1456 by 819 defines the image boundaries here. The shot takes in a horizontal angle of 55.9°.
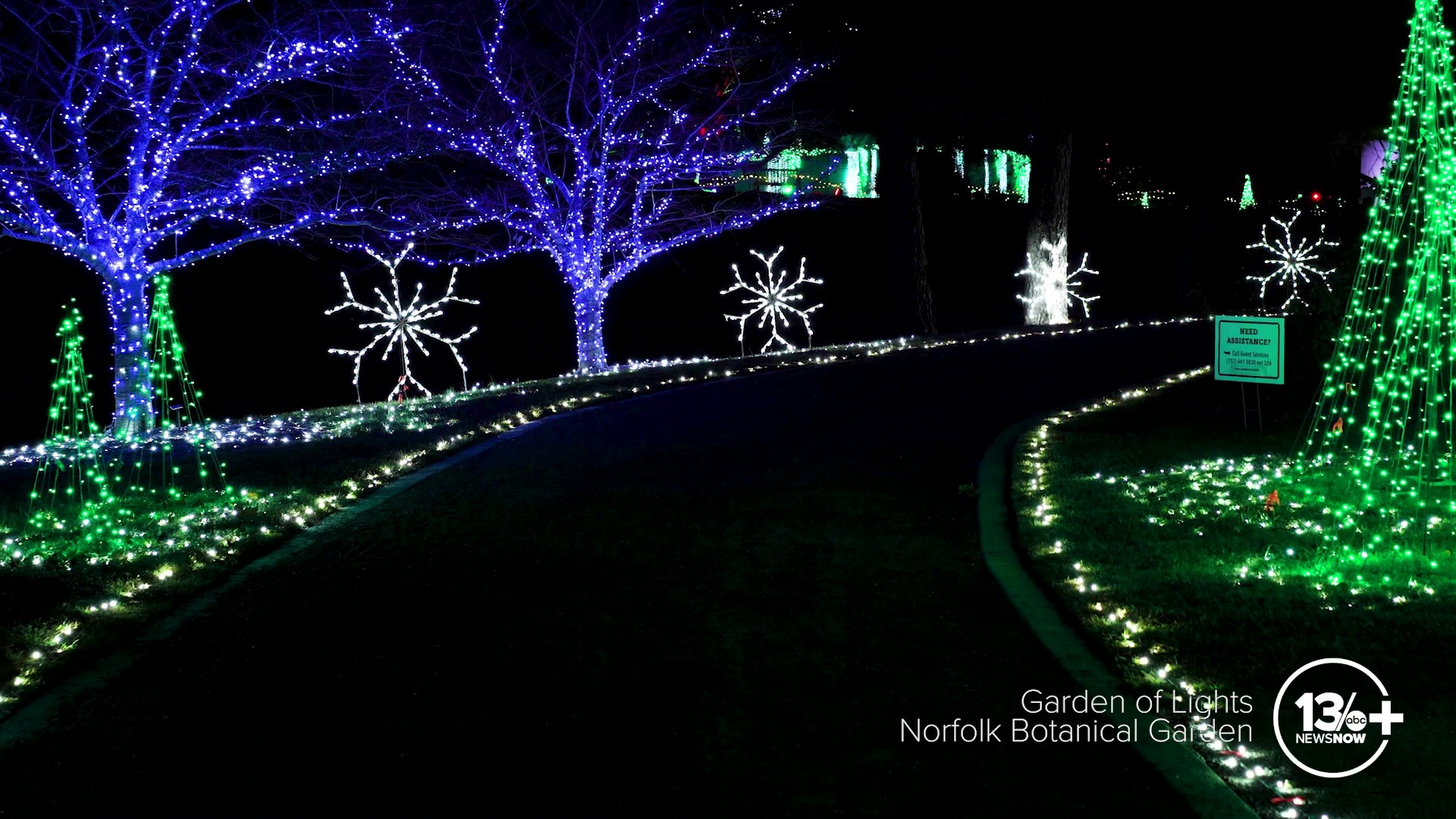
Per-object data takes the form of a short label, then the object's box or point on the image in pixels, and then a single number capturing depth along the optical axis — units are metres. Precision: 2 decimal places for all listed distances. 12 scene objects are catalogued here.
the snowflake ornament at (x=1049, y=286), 28.52
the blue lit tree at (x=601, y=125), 20.42
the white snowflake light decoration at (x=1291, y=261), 30.85
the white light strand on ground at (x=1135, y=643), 4.93
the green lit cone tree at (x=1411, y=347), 8.96
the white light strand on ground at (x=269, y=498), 7.38
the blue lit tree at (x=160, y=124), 15.49
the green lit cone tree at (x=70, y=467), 10.85
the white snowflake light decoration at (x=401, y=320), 20.62
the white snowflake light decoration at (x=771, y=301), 25.55
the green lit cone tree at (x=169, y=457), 11.48
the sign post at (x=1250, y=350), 13.08
